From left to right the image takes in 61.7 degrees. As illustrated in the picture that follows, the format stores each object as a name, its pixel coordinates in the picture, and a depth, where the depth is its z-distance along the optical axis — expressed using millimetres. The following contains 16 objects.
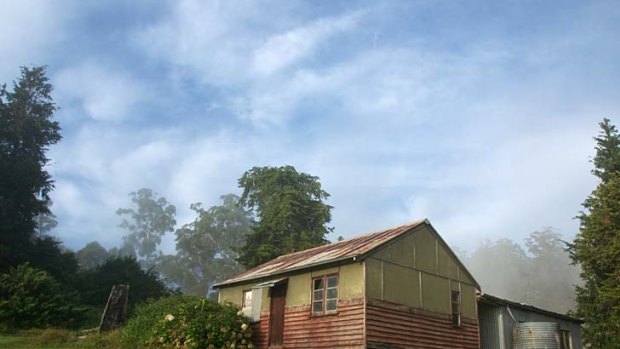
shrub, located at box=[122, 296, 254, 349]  20594
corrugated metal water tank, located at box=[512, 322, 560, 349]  22172
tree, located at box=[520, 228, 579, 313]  83875
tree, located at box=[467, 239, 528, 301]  93875
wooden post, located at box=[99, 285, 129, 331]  25703
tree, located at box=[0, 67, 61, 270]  39875
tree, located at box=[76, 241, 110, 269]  81875
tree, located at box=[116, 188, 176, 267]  100062
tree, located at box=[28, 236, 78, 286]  38675
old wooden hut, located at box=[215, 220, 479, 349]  19125
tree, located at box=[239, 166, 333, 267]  43375
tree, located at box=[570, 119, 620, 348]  29105
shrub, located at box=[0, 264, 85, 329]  25656
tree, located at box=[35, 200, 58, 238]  90750
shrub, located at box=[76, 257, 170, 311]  36281
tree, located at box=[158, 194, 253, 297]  78000
